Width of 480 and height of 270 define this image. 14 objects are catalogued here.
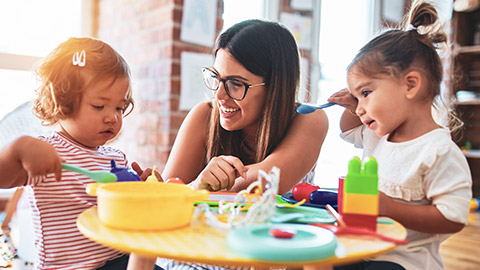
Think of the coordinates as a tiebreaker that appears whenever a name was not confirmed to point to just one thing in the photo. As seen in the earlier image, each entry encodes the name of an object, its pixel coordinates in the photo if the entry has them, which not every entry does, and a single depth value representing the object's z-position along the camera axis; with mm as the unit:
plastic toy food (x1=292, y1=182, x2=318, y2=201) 846
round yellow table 444
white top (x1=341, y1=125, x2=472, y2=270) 776
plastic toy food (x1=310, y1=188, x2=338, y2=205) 795
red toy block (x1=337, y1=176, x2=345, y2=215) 661
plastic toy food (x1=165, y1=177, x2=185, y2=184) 775
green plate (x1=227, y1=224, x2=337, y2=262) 434
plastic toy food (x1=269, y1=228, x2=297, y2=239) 483
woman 1127
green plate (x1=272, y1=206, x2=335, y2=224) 614
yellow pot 524
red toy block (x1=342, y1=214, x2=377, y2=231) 577
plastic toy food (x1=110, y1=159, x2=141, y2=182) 726
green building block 581
